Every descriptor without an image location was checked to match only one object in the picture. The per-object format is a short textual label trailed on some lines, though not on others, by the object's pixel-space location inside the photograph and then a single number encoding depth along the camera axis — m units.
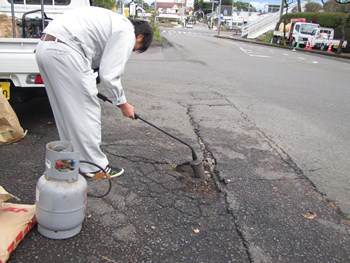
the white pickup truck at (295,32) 29.45
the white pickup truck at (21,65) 3.72
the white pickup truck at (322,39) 26.96
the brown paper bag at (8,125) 3.71
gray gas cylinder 2.25
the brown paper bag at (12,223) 2.14
